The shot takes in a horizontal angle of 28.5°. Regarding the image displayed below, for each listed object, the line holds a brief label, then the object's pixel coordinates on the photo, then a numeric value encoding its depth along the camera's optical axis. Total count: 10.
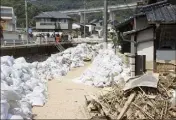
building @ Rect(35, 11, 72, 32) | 74.58
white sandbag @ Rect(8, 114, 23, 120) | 9.68
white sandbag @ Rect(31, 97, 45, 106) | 13.32
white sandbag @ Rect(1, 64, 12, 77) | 12.55
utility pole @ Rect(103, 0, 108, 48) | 33.81
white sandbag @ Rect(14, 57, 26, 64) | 16.61
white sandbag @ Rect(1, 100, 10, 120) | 9.44
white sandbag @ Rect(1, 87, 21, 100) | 10.20
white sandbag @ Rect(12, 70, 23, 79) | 13.88
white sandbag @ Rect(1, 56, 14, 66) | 13.32
